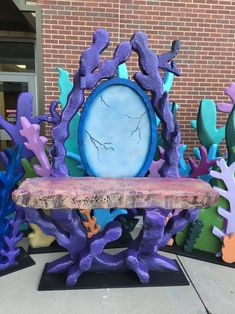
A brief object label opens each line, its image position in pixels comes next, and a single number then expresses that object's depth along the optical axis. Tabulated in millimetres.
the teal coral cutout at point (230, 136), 2484
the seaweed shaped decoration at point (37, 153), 2485
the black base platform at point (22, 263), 2217
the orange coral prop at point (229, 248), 2385
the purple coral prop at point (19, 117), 2566
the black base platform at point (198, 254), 2414
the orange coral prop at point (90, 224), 2606
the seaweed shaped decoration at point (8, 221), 2244
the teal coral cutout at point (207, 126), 2855
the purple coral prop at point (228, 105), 2531
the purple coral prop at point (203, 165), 2699
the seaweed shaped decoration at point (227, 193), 2421
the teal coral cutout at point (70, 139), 2776
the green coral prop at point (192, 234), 2491
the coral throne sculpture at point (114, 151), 1961
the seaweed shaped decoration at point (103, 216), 2650
